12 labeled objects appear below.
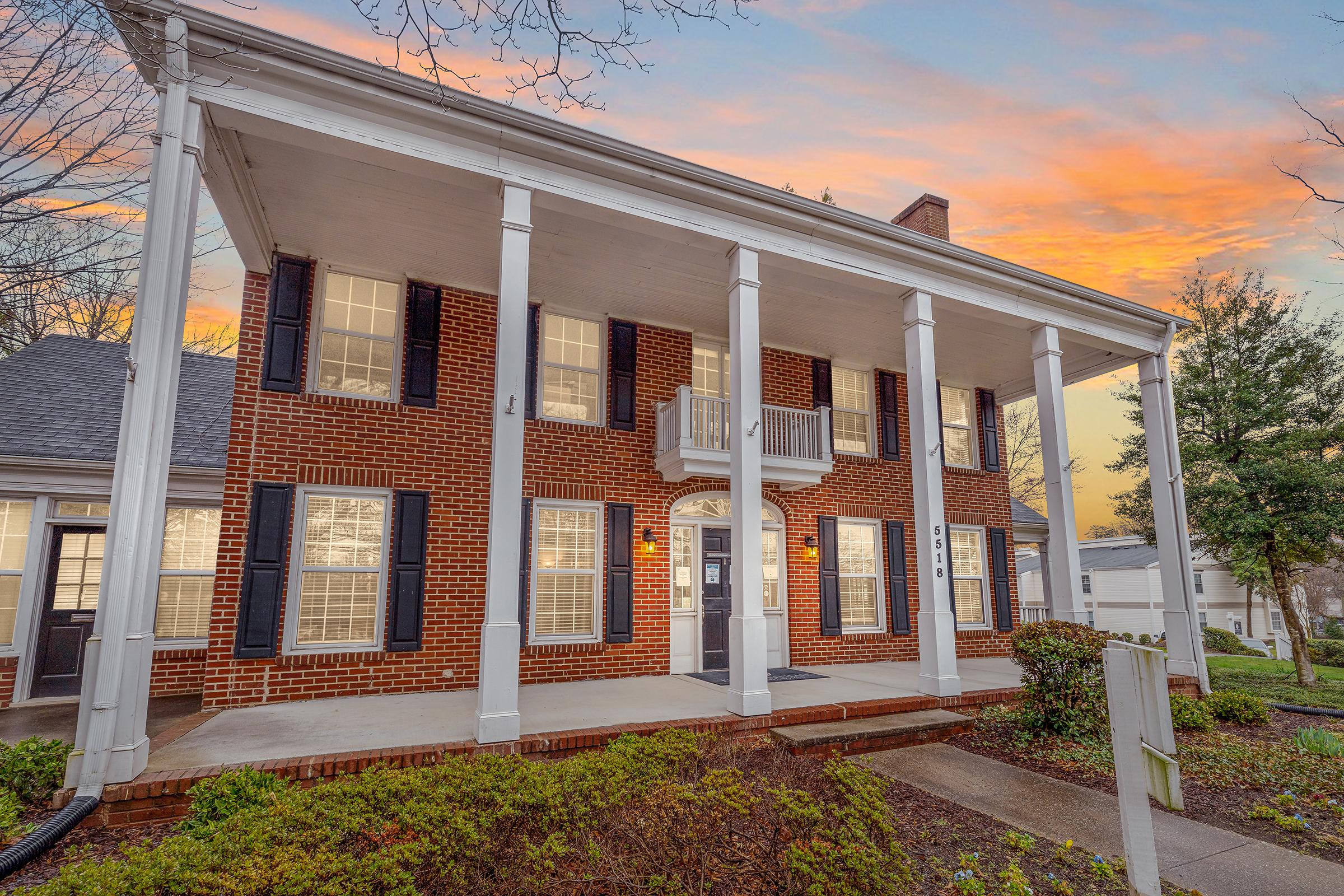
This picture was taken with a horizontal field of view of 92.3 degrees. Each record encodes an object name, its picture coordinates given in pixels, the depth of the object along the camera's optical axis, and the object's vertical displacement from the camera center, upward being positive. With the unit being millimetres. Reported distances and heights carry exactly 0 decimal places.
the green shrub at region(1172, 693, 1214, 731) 6898 -1627
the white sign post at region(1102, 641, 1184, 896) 2150 -610
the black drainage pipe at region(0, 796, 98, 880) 3227 -1457
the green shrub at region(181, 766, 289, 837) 3676 -1344
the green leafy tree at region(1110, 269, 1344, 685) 10672 +2397
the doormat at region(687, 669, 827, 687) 8203 -1472
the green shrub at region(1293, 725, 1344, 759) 6059 -1676
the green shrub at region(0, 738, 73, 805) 4031 -1292
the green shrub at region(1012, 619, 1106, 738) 6344 -1165
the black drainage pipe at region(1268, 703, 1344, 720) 8250 -1879
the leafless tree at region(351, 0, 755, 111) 3314 +2826
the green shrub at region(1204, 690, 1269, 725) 7477 -1666
